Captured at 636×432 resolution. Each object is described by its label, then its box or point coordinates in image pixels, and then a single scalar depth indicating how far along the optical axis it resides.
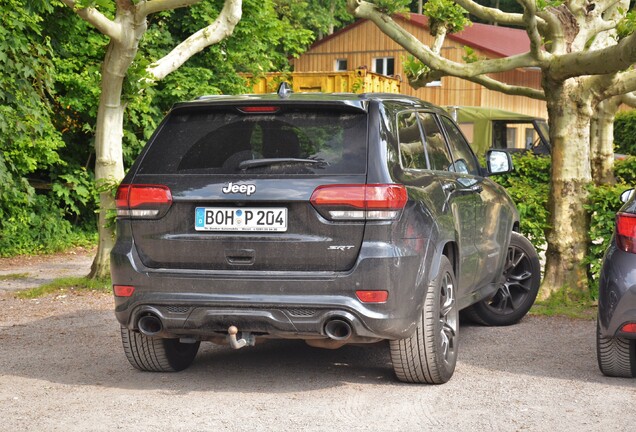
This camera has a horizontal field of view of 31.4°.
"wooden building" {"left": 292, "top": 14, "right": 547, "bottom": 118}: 50.00
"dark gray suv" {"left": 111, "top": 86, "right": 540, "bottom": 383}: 6.39
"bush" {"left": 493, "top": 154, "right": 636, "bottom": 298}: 10.66
